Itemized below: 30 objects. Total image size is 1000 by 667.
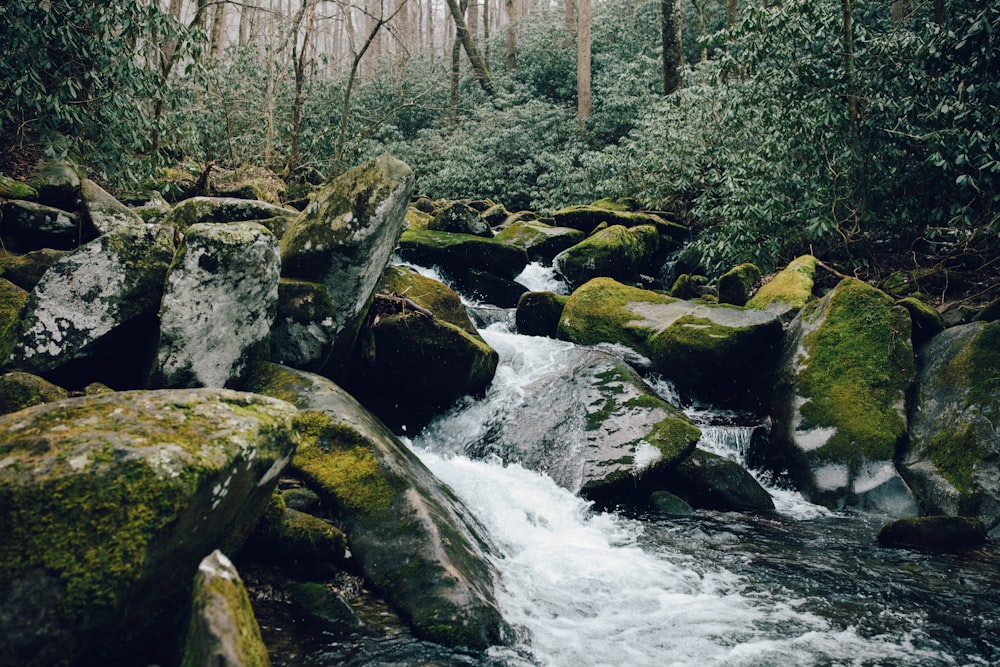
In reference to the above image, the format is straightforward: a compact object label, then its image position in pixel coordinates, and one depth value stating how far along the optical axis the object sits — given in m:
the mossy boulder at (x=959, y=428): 6.12
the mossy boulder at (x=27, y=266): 6.34
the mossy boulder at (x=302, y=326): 6.09
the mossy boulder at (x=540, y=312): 10.84
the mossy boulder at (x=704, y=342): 8.71
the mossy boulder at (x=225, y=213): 8.03
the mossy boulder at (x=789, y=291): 9.69
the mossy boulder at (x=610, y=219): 15.11
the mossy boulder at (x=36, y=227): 7.34
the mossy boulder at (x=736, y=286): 10.88
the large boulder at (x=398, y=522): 3.86
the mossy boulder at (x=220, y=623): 2.22
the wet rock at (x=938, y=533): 5.68
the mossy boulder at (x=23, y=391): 3.99
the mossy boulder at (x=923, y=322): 7.91
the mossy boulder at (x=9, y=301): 5.42
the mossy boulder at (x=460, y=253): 12.80
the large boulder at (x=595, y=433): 6.73
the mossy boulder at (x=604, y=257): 13.14
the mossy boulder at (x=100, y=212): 7.57
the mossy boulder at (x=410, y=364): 7.29
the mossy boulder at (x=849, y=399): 6.89
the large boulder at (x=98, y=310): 4.73
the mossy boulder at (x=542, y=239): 14.37
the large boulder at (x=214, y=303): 4.84
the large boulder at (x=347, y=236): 6.39
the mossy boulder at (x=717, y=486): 6.82
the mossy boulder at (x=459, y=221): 13.94
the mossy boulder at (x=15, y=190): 8.04
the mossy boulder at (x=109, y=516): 2.35
